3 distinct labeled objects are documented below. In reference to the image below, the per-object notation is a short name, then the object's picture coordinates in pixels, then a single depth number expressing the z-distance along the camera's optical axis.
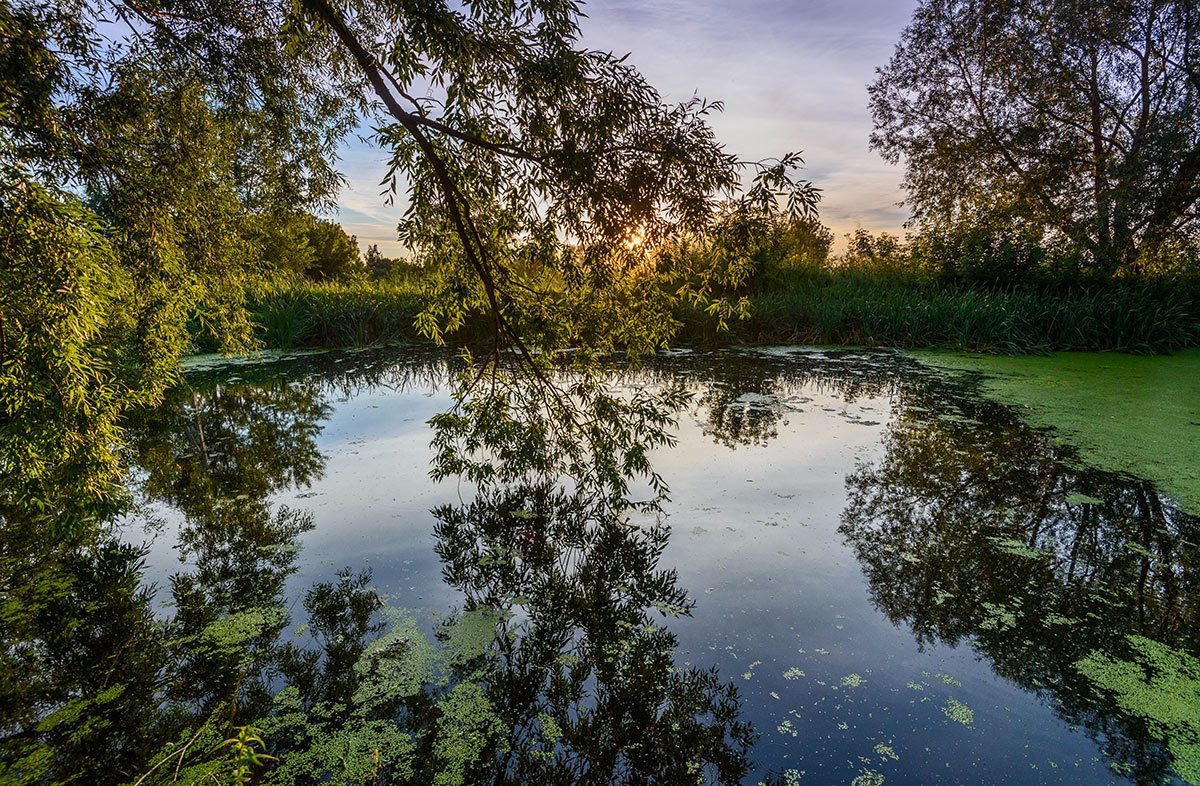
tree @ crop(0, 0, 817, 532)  2.68
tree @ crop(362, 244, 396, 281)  43.98
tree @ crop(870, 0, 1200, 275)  10.82
